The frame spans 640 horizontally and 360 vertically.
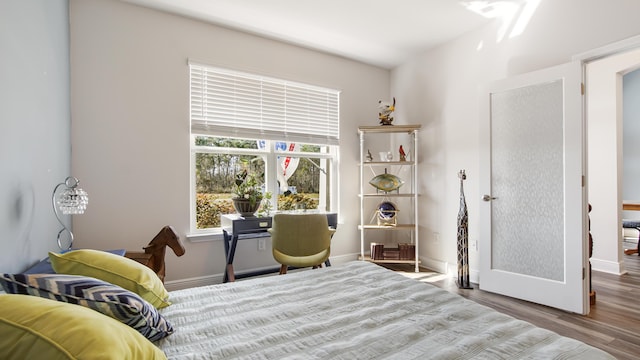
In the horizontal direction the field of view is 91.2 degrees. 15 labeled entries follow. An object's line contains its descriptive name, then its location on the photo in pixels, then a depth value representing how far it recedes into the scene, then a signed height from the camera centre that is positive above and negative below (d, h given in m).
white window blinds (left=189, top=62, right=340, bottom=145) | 3.23 +0.86
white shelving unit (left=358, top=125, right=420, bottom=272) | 3.86 -0.08
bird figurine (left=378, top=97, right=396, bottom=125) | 4.03 +0.91
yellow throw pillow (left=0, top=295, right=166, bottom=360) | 0.69 -0.35
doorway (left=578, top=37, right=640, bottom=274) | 3.71 +0.30
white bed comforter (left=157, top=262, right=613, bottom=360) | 1.04 -0.57
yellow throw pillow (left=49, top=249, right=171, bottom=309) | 1.25 -0.35
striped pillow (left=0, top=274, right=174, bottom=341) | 0.92 -0.35
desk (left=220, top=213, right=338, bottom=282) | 3.03 -0.49
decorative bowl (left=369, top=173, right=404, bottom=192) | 3.89 +0.00
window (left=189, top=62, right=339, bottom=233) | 3.27 +0.49
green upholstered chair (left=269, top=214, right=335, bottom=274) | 2.95 -0.54
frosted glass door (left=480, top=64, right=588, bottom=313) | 2.56 -0.08
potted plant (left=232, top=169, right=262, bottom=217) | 3.20 -0.14
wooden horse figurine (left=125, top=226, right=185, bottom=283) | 2.37 -0.49
